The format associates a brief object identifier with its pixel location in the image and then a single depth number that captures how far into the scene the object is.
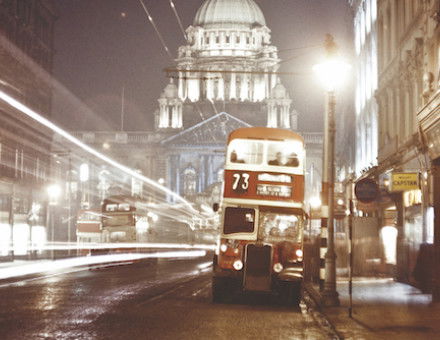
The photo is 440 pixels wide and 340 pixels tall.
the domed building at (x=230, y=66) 122.31
